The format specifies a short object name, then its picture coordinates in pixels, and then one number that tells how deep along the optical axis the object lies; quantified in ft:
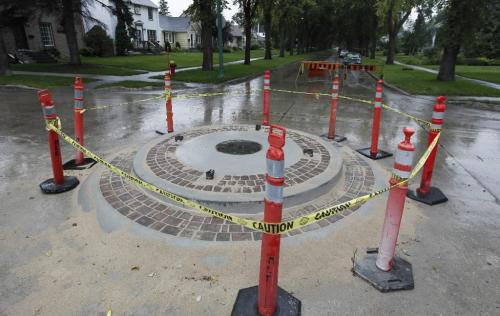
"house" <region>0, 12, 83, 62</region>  86.07
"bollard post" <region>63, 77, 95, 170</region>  16.93
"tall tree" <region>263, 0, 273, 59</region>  93.76
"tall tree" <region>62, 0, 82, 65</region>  67.80
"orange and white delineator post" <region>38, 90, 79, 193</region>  13.97
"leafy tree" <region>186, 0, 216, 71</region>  63.67
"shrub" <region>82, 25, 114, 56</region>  113.60
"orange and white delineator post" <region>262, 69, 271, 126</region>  24.86
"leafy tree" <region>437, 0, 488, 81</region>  50.08
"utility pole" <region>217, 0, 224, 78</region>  55.63
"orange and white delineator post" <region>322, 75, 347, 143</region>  22.00
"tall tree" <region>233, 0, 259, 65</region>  91.73
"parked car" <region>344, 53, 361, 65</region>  103.71
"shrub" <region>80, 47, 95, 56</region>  110.71
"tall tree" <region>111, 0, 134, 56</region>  129.08
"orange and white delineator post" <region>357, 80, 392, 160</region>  19.19
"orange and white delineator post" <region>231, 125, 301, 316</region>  6.88
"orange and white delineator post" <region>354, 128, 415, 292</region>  8.73
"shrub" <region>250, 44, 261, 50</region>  243.77
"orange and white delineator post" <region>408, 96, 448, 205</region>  13.73
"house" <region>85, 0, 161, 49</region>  153.79
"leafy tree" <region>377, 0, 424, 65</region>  106.77
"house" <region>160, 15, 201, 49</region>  187.93
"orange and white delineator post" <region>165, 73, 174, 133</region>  22.91
